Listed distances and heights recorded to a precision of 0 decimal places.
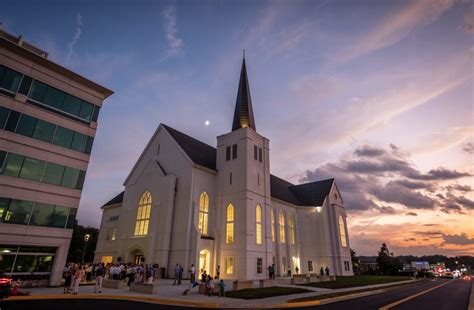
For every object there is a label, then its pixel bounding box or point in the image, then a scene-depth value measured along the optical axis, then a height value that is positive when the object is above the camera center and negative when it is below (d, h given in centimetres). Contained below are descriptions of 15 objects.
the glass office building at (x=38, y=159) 2119 +791
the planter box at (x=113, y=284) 2088 -159
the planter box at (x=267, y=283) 2389 -150
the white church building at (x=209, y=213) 3206 +614
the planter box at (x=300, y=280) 2770 -141
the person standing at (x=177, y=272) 2432 -82
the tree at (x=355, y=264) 6944 +42
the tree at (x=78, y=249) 6106 +239
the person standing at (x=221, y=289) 1834 -158
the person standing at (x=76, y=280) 1736 -114
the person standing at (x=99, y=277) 1810 -101
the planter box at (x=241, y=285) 2159 -155
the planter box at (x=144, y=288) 1805 -159
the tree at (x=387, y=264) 6750 +64
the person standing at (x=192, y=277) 2229 -106
